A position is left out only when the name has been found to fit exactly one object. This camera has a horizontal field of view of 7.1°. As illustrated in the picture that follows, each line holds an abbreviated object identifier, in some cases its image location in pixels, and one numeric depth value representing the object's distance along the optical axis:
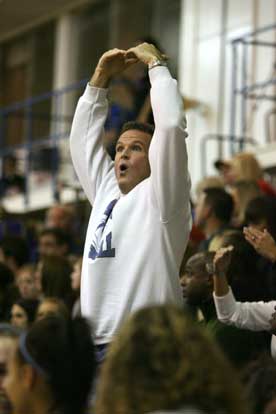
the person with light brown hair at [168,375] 6.27
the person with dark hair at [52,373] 7.66
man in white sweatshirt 9.73
